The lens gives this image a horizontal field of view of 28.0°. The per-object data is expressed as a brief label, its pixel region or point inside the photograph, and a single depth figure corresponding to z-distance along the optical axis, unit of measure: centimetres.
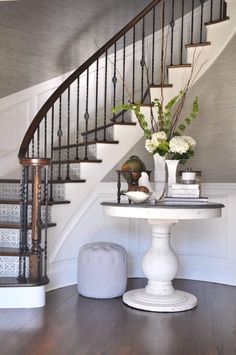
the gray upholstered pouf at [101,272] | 380
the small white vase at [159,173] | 383
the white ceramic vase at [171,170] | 374
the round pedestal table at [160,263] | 329
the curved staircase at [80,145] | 358
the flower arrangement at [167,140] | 360
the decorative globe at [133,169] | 373
